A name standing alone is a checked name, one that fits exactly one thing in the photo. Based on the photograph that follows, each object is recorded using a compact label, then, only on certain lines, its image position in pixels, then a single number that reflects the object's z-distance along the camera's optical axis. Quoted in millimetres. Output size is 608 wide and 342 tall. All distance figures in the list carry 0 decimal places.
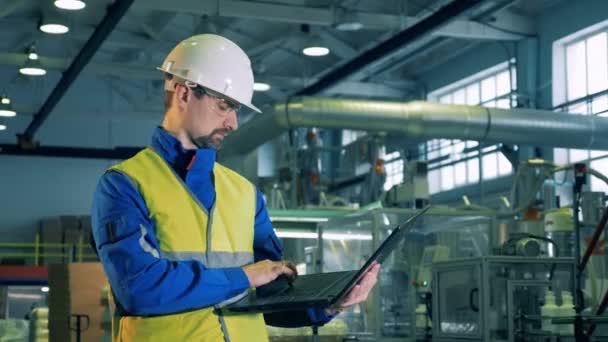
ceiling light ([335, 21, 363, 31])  13227
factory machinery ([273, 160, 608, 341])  8094
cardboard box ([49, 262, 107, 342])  8875
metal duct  12172
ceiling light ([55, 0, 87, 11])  10062
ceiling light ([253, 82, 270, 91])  14591
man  1993
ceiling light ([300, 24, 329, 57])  12180
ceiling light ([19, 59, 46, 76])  13688
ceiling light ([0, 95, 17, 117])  16281
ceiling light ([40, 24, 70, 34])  11671
